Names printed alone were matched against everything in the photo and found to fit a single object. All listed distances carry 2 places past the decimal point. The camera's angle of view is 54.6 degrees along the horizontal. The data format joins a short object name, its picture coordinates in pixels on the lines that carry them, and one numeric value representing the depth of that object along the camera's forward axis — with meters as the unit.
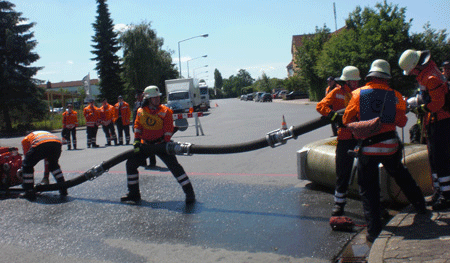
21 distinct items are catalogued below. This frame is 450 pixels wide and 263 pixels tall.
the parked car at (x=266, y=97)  69.51
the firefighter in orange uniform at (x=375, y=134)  4.16
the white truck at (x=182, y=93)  36.31
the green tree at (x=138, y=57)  46.56
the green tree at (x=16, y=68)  31.12
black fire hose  5.29
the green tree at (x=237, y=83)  178.25
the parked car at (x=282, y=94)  70.00
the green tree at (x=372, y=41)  34.91
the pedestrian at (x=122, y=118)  15.20
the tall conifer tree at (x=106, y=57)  45.41
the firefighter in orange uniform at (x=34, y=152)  7.05
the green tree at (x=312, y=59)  49.94
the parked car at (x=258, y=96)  74.59
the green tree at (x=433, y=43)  35.16
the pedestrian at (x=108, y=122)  15.73
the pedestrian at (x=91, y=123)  15.62
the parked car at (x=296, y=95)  65.94
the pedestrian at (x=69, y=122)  15.61
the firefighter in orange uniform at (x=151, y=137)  6.36
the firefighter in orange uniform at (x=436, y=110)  4.60
